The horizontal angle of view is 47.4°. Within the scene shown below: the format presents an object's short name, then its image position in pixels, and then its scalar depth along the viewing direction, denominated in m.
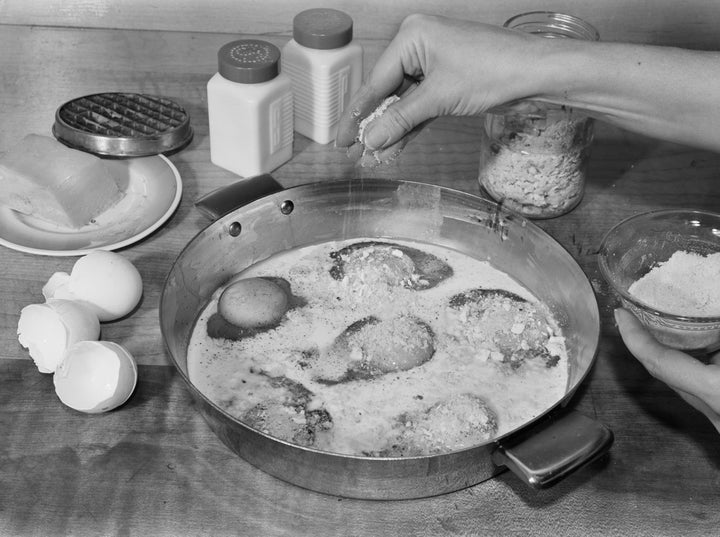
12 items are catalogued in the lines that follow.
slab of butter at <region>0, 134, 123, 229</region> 1.37
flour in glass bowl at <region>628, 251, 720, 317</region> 1.19
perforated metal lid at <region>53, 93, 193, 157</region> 1.56
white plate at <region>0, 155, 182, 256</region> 1.37
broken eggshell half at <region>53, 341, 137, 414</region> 1.08
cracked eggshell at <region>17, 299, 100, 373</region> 1.12
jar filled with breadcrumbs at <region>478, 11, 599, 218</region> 1.34
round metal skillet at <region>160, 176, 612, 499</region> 0.94
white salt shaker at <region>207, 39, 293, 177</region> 1.44
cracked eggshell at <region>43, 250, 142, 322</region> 1.20
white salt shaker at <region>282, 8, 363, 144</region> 1.54
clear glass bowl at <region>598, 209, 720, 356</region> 1.28
